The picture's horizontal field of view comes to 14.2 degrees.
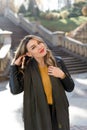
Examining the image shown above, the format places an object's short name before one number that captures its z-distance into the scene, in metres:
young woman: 3.33
